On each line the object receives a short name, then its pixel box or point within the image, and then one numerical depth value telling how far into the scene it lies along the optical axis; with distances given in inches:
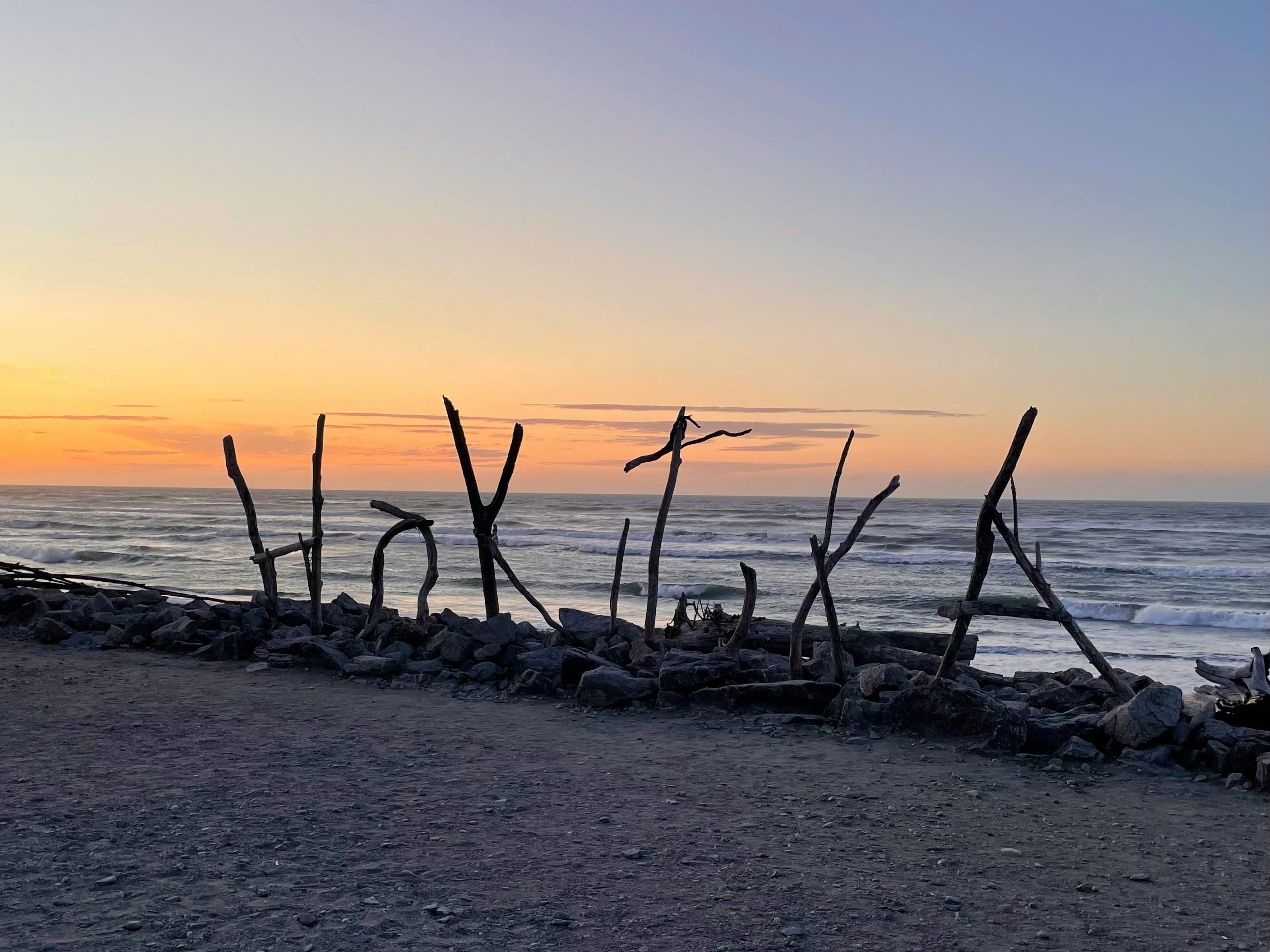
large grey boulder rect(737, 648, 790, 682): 318.7
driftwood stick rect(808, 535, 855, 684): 306.8
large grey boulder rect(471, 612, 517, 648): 355.6
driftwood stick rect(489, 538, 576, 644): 366.0
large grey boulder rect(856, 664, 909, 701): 293.4
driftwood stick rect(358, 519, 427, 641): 385.1
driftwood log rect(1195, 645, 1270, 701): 266.1
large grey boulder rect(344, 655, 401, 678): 344.8
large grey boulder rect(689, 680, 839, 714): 297.4
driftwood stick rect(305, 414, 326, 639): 392.8
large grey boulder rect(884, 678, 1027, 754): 261.0
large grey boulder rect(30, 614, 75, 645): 404.5
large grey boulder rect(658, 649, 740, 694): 308.8
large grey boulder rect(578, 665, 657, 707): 309.0
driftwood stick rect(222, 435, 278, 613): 415.2
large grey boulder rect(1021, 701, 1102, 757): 260.8
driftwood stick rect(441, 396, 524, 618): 372.5
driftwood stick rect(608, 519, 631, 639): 392.8
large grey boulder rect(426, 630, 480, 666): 353.1
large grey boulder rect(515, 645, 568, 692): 328.2
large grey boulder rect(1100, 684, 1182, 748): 256.2
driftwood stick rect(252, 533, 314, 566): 400.5
